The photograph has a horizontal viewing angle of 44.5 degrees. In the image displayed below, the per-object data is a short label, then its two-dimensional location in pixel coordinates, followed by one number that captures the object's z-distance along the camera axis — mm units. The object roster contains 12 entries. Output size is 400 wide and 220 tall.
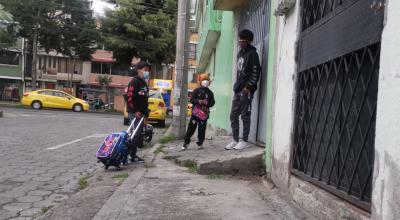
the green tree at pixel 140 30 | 37375
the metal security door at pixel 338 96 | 3400
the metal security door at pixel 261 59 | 7873
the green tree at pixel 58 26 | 36781
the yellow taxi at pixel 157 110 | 19891
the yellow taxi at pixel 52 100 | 32875
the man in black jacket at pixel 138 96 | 8250
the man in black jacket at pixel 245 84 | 7453
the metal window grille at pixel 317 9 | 4184
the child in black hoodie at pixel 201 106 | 8719
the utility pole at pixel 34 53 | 37656
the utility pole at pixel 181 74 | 11906
